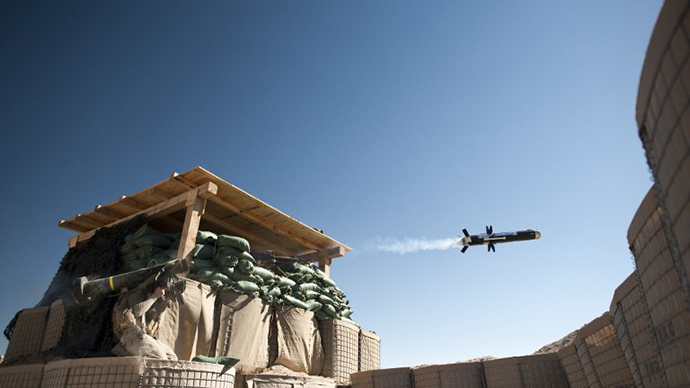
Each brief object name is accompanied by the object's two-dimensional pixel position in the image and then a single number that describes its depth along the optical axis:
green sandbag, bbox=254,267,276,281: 11.09
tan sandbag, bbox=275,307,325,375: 11.06
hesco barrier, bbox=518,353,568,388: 9.12
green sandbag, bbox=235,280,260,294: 10.39
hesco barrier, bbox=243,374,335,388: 9.77
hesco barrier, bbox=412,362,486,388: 10.38
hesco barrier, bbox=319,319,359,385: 11.88
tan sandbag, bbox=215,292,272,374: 9.90
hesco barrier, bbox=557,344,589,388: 7.45
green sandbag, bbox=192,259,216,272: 9.98
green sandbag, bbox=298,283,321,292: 12.23
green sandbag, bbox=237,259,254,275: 10.59
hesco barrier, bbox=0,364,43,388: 7.79
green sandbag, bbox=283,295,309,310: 11.47
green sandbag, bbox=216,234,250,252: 10.52
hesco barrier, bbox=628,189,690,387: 3.33
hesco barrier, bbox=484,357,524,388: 9.68
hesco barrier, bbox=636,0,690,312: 2.48
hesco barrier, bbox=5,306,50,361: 10.37
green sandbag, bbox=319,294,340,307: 12.59
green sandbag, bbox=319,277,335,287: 13.20
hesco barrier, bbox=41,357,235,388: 6.21
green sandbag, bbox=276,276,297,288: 11.66
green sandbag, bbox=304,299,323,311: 12.05
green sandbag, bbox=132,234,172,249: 10.51
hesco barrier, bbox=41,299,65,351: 9.70
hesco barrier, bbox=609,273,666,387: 4.20
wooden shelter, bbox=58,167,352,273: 10.87
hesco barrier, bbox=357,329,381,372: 13.10
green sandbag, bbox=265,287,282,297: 11.14
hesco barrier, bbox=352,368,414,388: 11.30
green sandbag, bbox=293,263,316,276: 12.53
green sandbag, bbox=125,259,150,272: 9.95
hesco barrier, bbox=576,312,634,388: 5.65
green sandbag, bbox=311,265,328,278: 13.20
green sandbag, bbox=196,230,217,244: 10.56
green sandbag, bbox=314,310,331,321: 12.41
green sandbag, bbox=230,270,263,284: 10.45
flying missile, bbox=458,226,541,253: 17.95
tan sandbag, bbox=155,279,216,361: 8.66
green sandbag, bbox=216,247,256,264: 10.48
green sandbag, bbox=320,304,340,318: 12.56
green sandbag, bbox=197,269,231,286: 9.84
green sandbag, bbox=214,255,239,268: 10.37
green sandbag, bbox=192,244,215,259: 10.28
